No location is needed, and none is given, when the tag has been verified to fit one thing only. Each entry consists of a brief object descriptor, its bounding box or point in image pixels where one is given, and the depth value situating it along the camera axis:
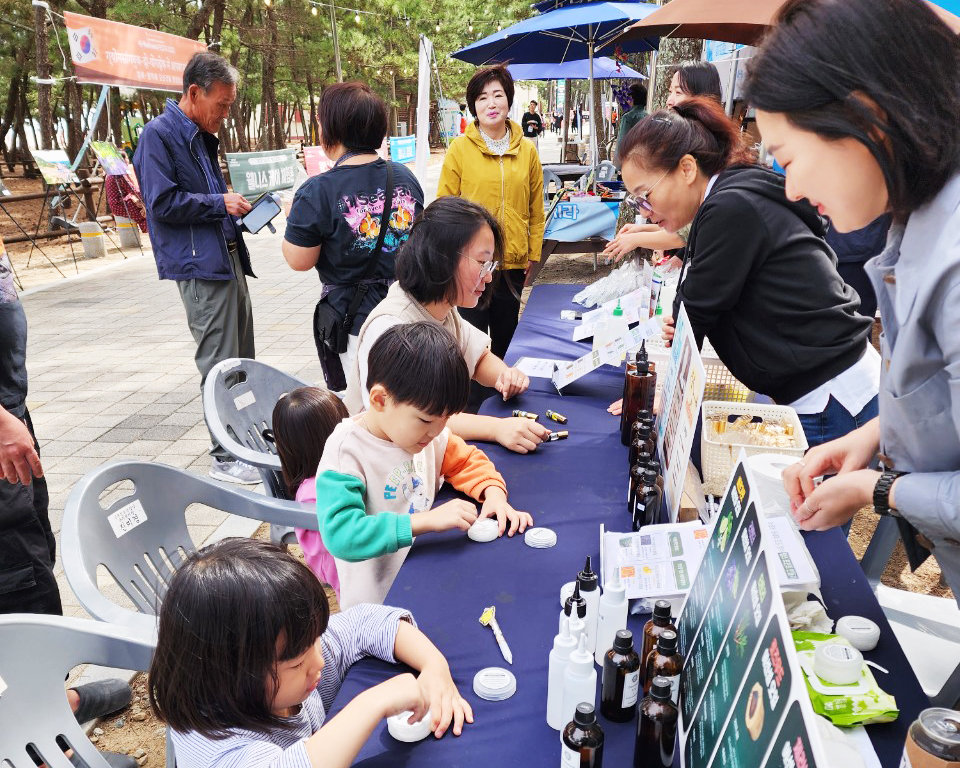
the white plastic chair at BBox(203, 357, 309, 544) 2.44
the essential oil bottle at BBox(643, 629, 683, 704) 1.03
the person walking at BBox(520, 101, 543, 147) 11.87
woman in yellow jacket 4.34
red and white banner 8.07
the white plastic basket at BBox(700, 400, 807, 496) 1.71
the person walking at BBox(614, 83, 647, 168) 8.65
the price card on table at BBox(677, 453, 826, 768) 0.63
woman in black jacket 2.02
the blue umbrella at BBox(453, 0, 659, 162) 6.35
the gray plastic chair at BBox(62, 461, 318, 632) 1.53
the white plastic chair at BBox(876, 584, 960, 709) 1.82
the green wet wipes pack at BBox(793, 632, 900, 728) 1.05
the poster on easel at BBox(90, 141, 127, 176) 8.55
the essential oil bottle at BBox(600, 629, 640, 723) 1.07
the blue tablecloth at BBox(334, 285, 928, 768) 1.12
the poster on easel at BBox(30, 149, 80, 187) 8.95
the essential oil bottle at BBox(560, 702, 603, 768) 0.93
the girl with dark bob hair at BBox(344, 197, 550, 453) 2.23
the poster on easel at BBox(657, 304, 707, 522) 1.47
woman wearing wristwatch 0.96
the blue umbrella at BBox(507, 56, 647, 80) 10.62
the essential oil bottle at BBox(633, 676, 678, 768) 0.98
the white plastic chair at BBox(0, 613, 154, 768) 1.24
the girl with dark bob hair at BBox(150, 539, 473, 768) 1.09
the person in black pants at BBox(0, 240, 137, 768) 1.81
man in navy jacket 3.50
